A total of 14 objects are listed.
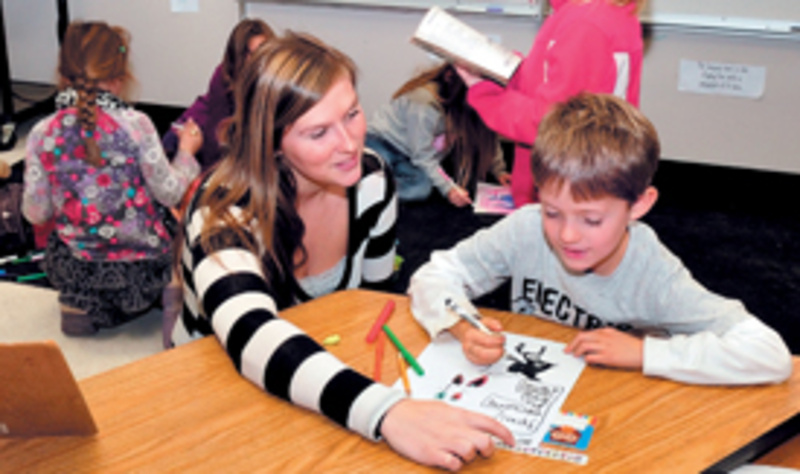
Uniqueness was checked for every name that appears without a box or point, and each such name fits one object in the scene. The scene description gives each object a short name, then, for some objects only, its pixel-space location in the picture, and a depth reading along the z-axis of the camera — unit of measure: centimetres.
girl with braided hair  228
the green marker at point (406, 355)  116
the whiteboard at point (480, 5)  336
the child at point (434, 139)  308
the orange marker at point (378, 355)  114
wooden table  97
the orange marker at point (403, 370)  112
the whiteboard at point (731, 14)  303
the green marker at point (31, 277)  280
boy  113
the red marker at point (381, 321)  124
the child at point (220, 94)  287
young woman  101
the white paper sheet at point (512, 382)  106
